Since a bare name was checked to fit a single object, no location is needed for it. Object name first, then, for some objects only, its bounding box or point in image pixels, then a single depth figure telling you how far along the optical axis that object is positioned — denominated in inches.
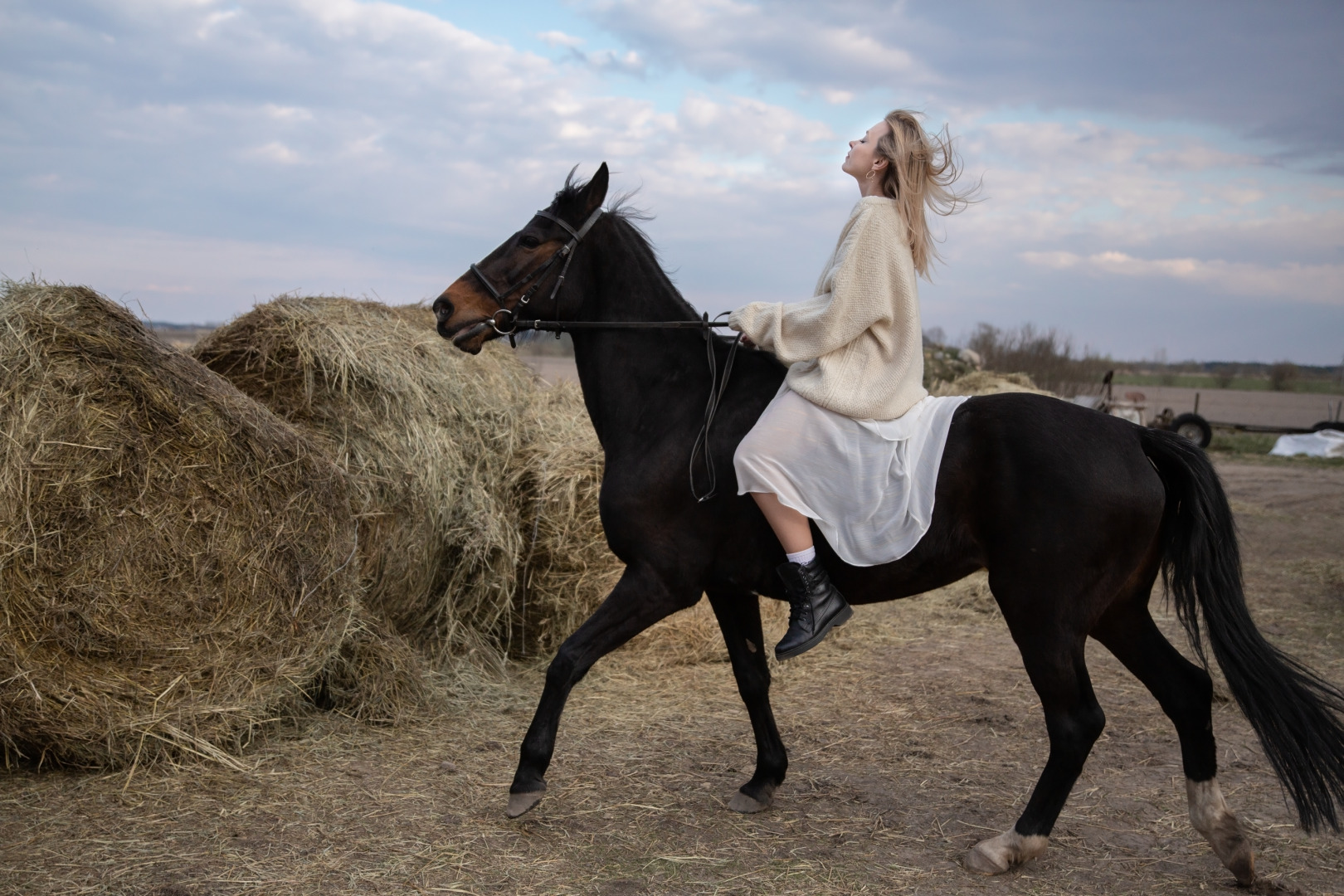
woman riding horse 132.9
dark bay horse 128.0
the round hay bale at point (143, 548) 147.0
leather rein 146.5
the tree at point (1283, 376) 1760.6
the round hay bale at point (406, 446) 201.8
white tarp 712.4
